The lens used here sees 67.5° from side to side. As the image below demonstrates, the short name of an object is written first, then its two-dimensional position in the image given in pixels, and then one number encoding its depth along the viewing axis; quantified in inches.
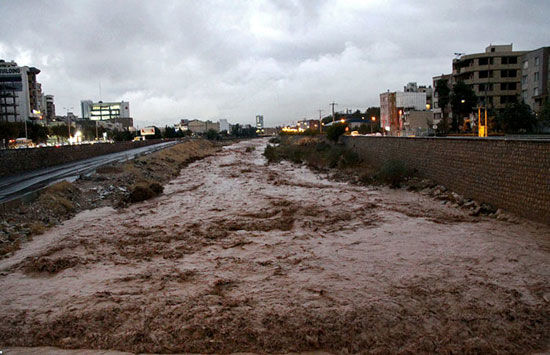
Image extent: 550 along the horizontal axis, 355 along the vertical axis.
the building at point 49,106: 6294.3
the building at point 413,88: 4526.3
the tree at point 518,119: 1699.1
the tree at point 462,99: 2224.4
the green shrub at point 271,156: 1989.2
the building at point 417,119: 3065.2
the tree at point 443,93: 2333.9
